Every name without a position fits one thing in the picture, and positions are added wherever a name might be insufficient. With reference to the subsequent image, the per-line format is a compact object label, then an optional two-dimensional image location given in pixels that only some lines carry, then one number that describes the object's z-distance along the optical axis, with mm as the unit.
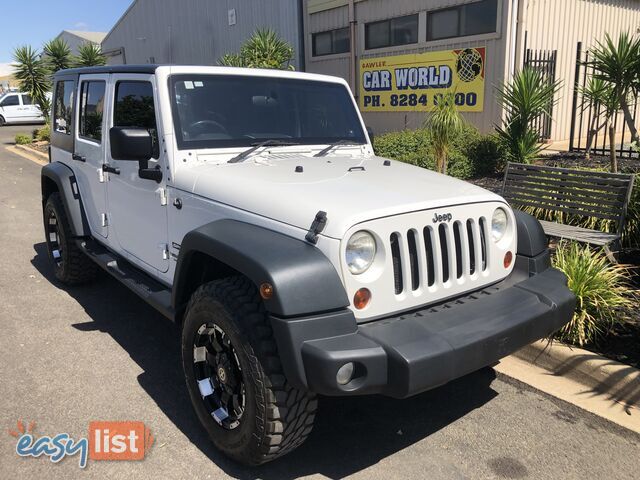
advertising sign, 11484
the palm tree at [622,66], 7008
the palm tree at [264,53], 14109
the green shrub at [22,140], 19328
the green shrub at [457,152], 8844
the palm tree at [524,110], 8398
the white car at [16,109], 27609
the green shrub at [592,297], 3832
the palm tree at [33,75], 19516
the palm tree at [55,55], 20031
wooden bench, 4805
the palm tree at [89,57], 20469
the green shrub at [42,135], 19509
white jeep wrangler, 2404
